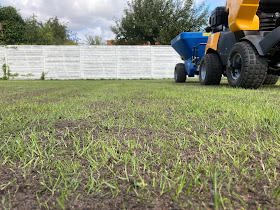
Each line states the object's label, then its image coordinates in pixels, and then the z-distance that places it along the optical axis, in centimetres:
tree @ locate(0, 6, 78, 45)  2248
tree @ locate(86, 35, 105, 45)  2819
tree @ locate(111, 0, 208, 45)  2298
